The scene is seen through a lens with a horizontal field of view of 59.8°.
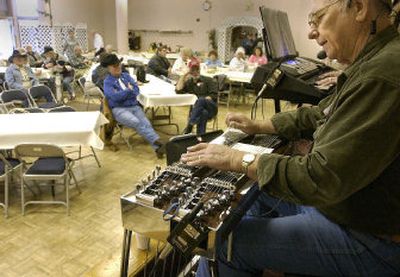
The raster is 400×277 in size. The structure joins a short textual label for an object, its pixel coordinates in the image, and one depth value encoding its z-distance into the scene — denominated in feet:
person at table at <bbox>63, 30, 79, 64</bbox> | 31.62
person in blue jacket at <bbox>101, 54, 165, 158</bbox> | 14.87
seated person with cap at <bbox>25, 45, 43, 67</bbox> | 26.91
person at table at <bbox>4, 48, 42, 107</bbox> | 19.12
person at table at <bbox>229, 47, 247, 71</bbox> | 24.95
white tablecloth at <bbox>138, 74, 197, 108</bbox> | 15.41
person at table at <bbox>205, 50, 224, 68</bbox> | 25.99
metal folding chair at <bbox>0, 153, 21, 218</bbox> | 9.70
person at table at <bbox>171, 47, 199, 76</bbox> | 23.23
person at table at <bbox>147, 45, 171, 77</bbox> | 22.71
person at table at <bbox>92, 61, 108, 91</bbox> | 16.96
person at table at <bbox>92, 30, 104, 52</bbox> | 40.49
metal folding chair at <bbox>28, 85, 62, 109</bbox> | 16.93
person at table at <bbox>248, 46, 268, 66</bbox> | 27.61
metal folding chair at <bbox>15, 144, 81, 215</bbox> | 9.26
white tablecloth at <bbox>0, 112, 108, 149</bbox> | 10.13
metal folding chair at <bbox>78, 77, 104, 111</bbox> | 19.71
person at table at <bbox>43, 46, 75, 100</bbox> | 24.37
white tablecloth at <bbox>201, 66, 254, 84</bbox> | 21.70
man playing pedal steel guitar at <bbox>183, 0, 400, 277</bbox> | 2.90
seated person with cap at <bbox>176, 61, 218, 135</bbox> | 16.19
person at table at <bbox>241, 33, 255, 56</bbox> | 34.19
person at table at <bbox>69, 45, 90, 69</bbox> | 30.14
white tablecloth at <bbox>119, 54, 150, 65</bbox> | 30.15
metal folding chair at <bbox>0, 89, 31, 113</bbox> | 15.78
